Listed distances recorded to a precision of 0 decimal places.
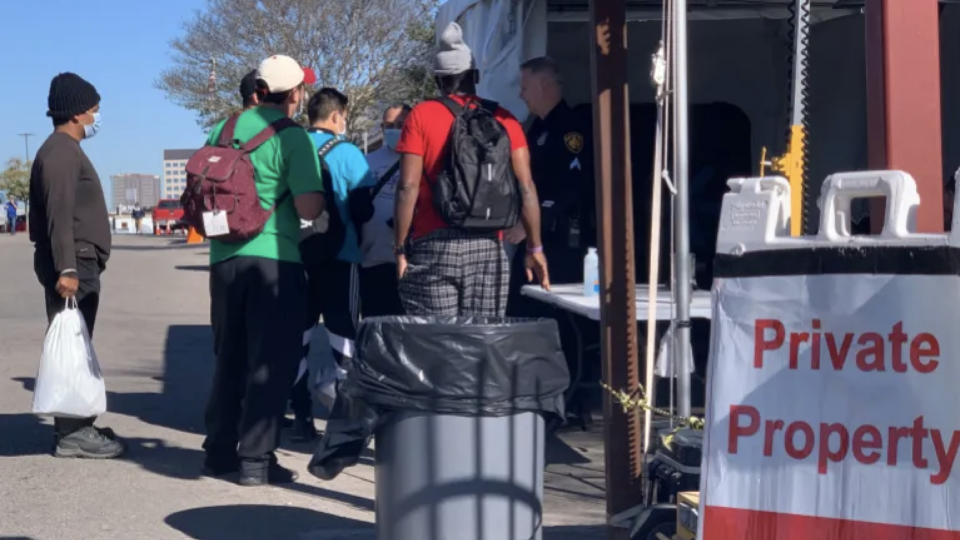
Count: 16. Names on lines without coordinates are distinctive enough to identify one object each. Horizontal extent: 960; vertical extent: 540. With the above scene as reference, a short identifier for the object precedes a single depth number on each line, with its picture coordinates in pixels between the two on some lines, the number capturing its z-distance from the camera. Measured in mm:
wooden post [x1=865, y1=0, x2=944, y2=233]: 3033
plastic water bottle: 6461
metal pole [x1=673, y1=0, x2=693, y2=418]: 4465
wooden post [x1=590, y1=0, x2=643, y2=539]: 4383
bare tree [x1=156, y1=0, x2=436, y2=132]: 32781
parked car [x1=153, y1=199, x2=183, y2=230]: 60188
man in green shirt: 5645
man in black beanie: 6199
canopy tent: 8398
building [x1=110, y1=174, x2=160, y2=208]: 155375
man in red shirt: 5281
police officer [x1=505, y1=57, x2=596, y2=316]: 6805
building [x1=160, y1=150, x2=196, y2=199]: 144975
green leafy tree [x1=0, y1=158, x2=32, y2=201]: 93500
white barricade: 2473
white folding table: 5789
